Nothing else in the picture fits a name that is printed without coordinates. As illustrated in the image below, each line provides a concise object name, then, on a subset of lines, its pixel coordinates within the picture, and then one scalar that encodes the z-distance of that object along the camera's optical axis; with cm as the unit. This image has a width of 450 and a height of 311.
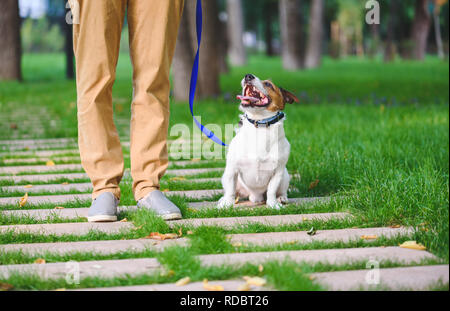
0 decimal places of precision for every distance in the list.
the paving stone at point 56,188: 898
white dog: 739
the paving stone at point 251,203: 788
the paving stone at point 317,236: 621
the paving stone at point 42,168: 1059
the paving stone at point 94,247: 594
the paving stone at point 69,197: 822
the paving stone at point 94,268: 524
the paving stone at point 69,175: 987
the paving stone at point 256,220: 691
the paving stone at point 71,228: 669
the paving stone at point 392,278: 483
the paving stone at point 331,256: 547
